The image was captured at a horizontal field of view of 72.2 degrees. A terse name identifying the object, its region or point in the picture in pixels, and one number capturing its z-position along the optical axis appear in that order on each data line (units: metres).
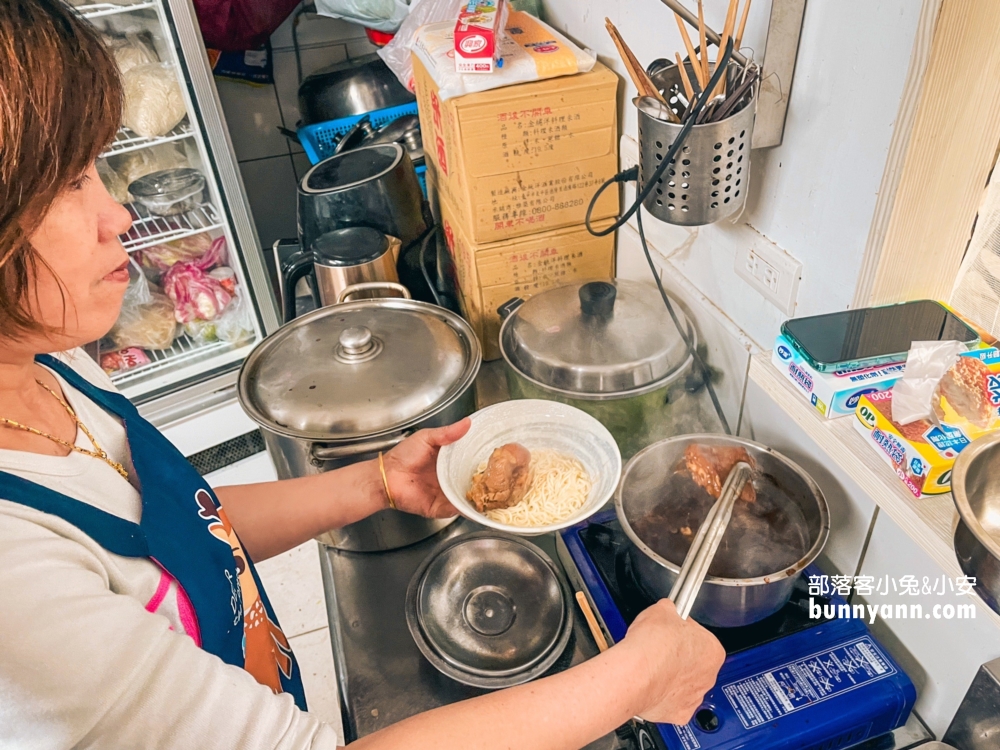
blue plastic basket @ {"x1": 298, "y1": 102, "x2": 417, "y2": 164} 2.05
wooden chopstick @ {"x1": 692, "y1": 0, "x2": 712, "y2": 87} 0.80
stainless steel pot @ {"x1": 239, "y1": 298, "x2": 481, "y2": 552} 1.05
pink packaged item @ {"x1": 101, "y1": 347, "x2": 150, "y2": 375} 2.20
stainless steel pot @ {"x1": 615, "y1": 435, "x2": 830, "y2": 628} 0.79
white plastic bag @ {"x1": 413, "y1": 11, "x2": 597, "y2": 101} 1.24
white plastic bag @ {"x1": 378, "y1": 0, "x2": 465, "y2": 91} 1.64
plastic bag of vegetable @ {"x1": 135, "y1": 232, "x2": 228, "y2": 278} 2.20
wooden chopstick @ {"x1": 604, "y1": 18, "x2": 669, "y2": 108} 0.87
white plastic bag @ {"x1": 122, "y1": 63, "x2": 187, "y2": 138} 1.89
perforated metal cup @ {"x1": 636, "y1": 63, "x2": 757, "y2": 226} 0.82
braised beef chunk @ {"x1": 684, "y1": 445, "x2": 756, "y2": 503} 0.92
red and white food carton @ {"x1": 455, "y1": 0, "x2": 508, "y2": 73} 1.23
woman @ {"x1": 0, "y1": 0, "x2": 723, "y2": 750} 0.49
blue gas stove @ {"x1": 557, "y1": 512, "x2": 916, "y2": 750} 0.75
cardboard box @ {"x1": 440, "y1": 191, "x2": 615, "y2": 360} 1.38
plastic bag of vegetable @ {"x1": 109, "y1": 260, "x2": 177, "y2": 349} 2.18
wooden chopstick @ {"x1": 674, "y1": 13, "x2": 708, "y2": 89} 0.82
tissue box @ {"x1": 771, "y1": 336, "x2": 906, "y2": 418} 0.75
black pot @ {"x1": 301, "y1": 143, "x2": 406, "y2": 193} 1.55
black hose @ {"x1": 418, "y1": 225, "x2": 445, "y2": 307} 1.54
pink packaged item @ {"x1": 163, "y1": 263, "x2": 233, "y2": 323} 2.23
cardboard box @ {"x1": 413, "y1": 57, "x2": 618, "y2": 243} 1.26
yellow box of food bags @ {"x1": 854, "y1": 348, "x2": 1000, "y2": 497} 0.65
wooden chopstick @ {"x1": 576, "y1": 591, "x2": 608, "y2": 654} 0.91
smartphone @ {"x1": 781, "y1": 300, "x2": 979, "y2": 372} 0.77
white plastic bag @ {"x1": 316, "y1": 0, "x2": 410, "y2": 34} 2.04
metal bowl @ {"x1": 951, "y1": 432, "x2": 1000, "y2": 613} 0.54
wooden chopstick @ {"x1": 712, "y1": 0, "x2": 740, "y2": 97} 0.76
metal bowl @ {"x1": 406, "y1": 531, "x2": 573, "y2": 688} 0.92
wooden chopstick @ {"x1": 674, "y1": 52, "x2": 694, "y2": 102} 0.86
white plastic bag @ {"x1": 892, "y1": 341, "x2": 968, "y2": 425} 0.68
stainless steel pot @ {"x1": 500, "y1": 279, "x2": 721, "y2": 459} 1.08
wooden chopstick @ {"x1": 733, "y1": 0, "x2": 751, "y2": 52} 0.78
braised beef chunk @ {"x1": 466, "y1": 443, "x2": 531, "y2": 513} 0.94
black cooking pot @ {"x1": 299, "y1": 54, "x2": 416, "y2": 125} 2.17
